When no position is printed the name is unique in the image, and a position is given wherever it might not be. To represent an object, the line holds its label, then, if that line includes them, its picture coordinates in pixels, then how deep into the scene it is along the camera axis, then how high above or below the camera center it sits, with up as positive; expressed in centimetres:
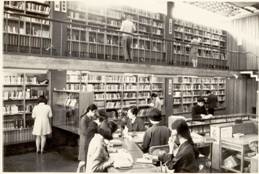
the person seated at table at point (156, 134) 419 -73
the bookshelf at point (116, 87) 844 -3
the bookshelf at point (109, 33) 841 +174
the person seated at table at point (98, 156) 327 -84
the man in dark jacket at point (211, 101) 948 -50
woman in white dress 666 -84
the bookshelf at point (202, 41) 1139 +202
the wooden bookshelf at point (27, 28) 714 +156
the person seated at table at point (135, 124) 551 -76
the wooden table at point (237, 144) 515 -109
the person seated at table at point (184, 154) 292 -71
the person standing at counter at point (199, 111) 738 -66
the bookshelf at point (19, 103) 721 -46
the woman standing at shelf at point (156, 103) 929 -56
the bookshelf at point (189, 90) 1145 -15
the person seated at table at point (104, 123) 331 -53
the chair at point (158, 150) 387 -89
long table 326 -98
